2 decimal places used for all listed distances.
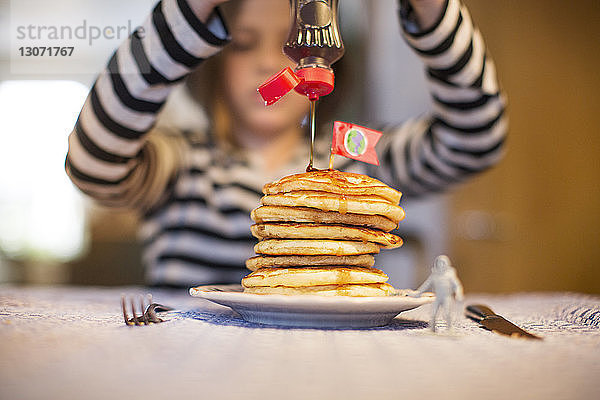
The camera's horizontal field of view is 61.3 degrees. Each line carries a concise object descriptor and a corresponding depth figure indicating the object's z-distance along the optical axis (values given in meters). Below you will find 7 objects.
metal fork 0.66
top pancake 0.69
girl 0.96
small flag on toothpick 0.76
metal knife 0.62
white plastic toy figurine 0.59
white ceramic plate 0.58
